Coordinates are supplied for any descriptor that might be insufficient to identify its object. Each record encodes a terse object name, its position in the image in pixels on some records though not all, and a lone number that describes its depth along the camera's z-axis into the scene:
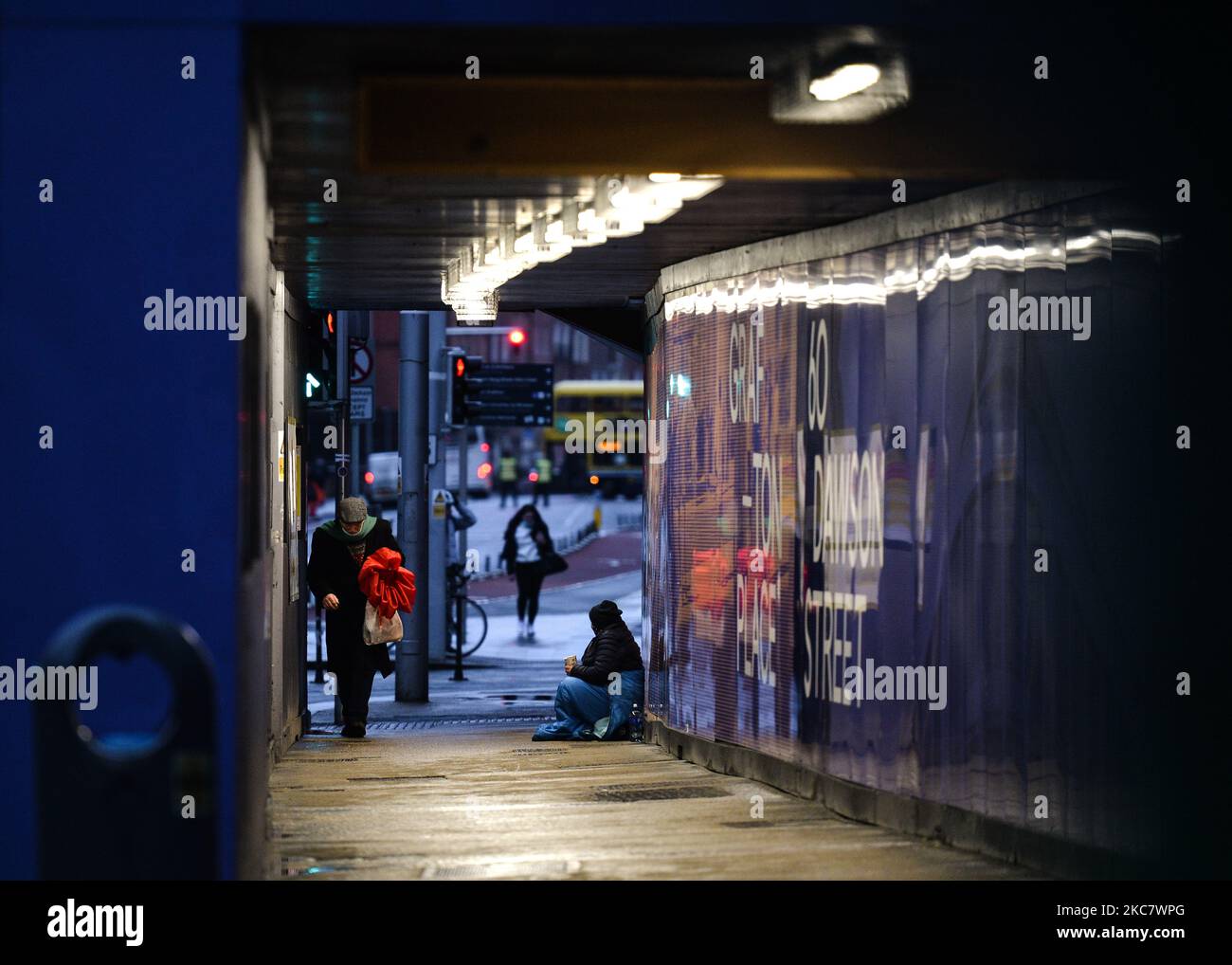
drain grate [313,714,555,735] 14.55
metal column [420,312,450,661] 19.62
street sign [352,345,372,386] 17.55
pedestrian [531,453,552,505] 58.88
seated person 12.68
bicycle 19.55
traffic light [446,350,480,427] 19.83
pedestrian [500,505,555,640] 22.98
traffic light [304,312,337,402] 13.93
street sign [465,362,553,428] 27.72
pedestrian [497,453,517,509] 60.72
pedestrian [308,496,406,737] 12.46
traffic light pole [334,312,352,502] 15.62
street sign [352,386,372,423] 17.75
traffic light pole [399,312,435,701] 16.59
